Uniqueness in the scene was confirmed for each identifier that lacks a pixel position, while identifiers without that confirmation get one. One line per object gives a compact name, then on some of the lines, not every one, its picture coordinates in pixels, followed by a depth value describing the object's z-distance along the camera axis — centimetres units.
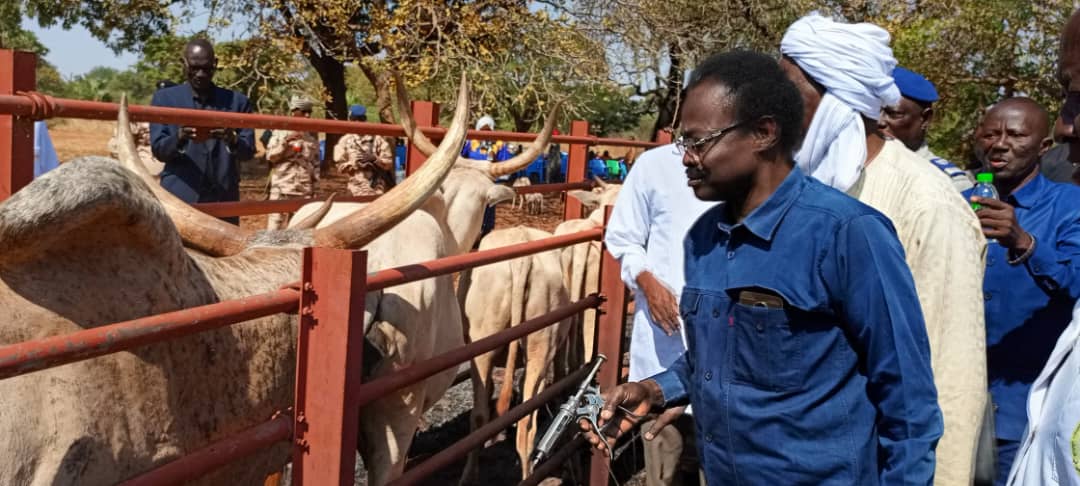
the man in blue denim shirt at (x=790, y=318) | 188
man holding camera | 520
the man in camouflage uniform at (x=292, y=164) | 745
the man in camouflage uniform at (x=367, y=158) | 744
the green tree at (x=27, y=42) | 2311
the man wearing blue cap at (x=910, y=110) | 330
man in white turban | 227
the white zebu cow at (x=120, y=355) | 171
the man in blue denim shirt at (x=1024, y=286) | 296
